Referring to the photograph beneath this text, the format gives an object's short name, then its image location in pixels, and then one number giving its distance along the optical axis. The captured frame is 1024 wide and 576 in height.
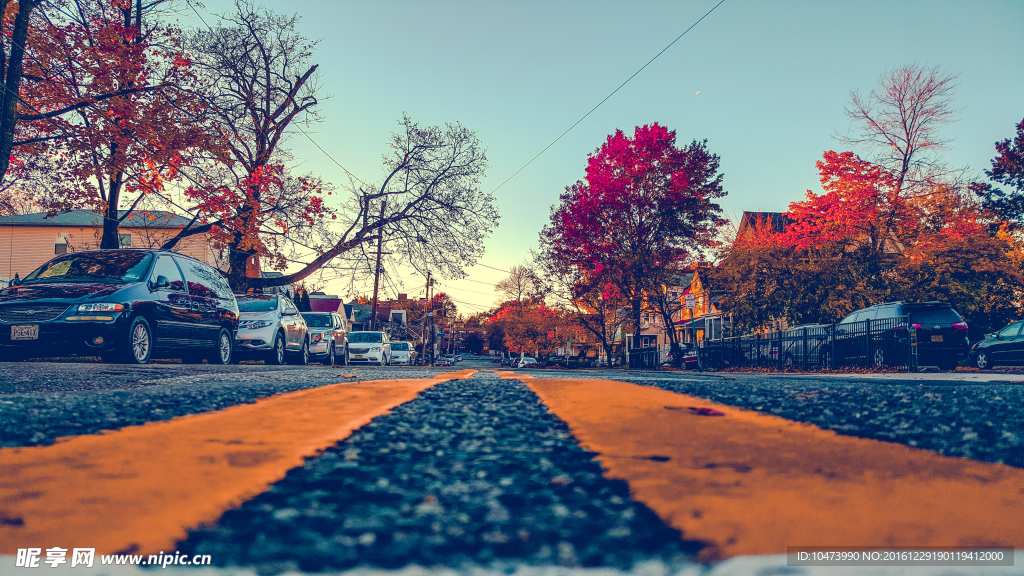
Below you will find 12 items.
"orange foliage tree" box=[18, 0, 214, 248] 11.86
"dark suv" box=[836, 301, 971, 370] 13.48
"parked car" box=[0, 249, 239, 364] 7.41
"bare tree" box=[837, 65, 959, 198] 22.70
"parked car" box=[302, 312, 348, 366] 17.70
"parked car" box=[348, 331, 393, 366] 23.69
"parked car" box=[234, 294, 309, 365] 12.92
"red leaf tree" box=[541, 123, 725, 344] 26.47
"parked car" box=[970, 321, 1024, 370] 14.53
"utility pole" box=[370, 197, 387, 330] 22.34
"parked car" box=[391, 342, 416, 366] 30.84
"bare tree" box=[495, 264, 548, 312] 35.77
